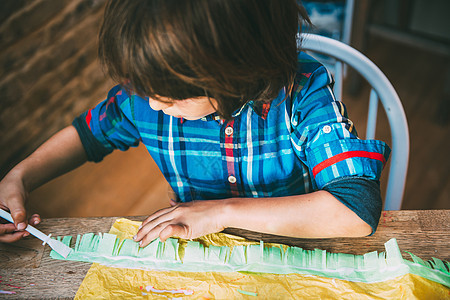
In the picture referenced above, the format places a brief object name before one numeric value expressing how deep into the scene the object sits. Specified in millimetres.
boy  416
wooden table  514
